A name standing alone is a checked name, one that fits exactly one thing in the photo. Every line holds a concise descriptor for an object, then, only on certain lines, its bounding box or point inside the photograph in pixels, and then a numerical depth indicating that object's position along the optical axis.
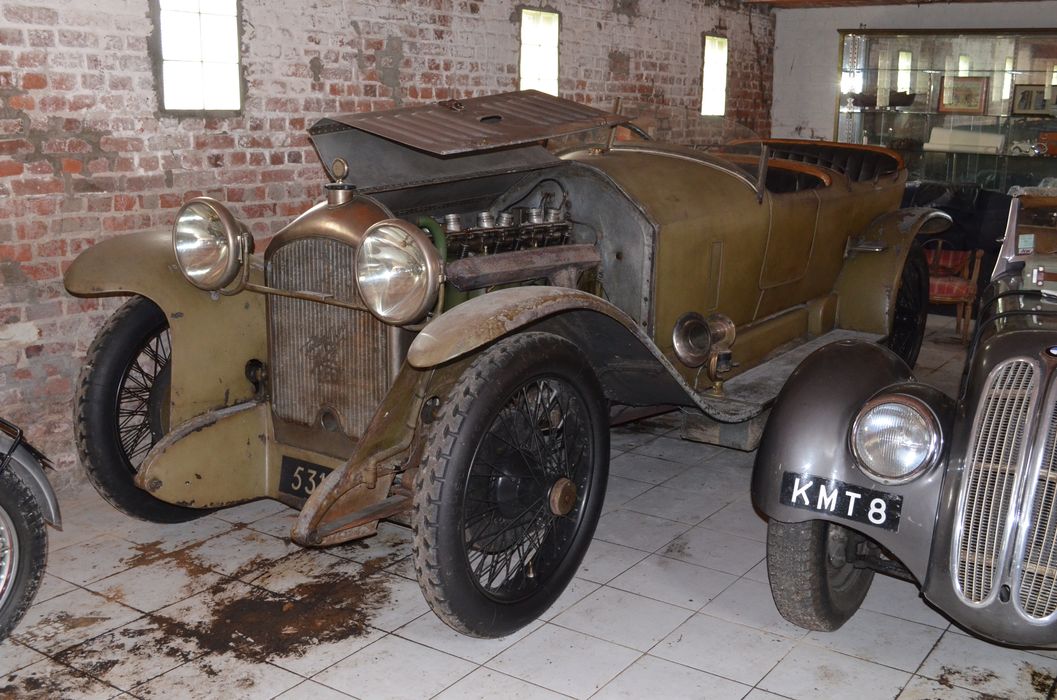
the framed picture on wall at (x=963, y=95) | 8.61
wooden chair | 6.54
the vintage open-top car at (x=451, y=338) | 2.91
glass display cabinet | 8.34
